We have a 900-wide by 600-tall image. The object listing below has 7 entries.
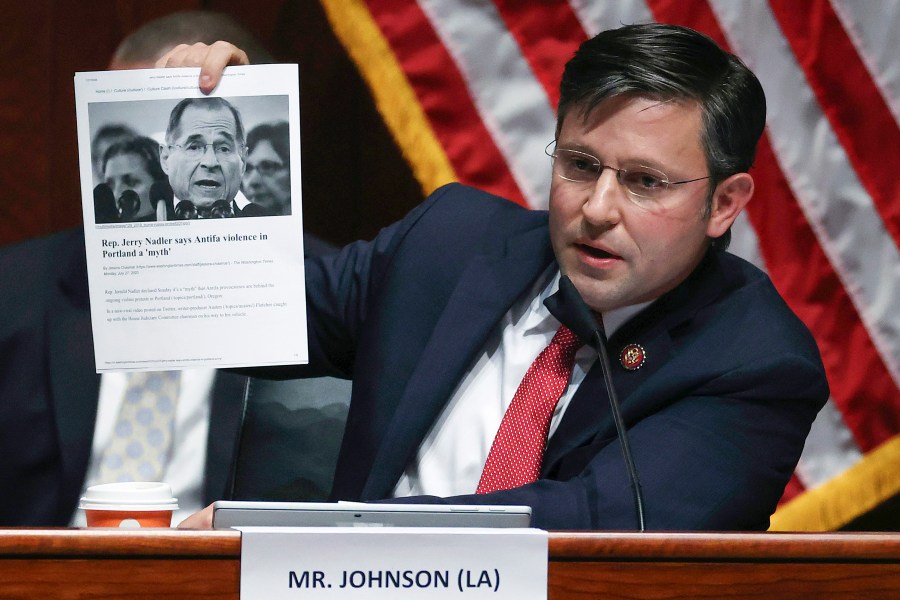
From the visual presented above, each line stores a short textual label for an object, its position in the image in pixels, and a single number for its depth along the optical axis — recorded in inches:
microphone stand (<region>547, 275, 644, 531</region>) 382.5
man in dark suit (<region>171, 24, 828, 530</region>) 395.6
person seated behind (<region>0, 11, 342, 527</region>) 405.3
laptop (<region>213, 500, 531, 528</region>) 375.2
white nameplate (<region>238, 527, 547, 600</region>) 373.5
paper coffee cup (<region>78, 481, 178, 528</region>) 380.2
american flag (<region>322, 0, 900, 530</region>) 412.3
